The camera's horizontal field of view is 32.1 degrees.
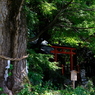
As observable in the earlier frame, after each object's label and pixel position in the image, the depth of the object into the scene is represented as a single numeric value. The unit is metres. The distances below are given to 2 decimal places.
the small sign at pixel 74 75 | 7.18
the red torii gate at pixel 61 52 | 12.49
